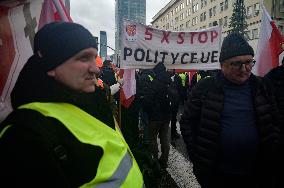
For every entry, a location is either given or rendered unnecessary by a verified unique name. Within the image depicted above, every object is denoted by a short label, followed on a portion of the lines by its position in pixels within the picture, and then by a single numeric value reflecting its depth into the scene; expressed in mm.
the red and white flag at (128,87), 3278
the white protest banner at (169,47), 3143
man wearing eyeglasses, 1511
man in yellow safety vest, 647
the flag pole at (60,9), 1248
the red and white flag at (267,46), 2442
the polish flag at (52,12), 1208
